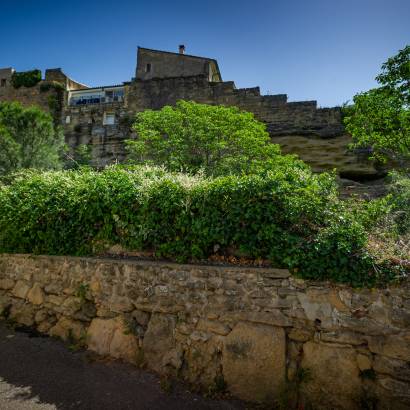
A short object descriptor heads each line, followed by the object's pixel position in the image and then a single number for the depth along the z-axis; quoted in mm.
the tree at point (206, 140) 9016
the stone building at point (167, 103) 14219
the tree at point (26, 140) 12172
